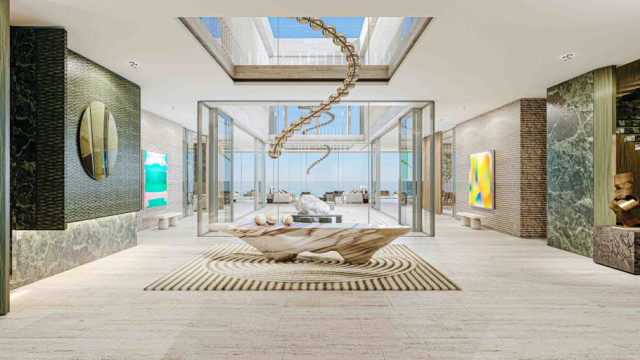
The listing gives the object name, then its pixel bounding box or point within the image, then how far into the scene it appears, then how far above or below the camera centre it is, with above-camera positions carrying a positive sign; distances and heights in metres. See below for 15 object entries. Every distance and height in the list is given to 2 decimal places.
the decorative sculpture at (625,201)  5.07 -0.28
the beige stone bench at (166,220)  9.12 -1.03
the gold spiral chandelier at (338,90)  3.81 +1.23
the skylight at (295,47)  5.17 +2.36
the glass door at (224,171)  8.47 +0.23
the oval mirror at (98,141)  4.98 +0.58
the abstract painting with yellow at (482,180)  9.04 +0.02
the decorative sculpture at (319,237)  4.94 -0.79
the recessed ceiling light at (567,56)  5.05 +1.76
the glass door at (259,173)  14.24 +0.30
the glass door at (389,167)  9.88 +0.42
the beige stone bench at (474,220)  9.23 -1.00
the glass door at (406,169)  8.70 +0.29
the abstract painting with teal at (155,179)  9.27 +0.04
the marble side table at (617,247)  4.74 -0.92
